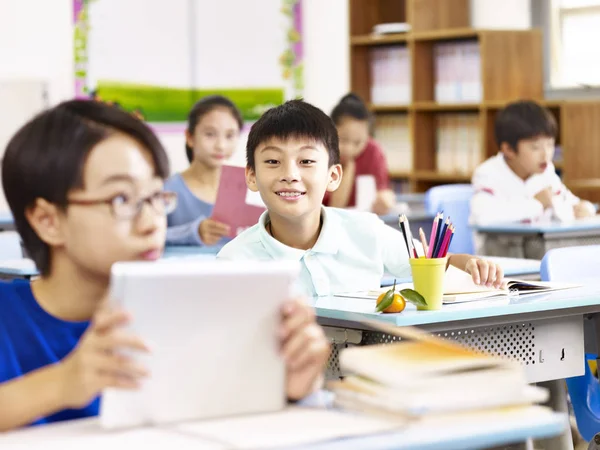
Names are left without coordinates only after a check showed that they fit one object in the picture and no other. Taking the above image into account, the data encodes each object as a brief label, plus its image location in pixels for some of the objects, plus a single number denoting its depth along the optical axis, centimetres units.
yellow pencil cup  232
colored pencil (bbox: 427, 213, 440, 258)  228
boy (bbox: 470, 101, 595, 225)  502
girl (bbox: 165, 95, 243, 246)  430
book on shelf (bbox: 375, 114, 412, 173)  754
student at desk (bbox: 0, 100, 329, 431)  128
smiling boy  265
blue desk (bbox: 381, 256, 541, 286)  332
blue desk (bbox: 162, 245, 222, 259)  385
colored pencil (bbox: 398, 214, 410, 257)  237
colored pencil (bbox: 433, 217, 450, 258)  229
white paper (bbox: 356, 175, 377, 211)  558
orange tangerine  228
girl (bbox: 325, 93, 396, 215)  567
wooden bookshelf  632
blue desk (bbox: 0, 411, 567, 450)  119
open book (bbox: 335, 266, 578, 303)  250
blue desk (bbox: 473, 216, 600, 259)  464
